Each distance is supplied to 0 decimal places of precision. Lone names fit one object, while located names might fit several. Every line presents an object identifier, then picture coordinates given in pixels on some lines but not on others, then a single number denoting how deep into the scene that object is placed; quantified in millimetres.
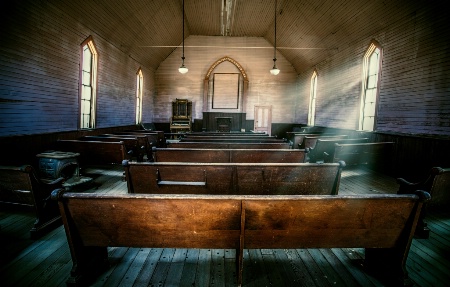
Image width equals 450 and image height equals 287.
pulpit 14055
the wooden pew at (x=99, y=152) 4887
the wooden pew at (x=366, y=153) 5902
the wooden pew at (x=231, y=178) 2861
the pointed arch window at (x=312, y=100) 12164
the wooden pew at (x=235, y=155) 3924
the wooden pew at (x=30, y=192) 2730
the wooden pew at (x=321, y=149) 6102
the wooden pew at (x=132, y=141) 4821
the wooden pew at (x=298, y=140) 7617
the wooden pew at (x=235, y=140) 5902
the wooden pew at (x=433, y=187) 2896
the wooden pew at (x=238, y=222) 1764
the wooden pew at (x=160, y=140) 7641
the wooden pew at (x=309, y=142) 7074
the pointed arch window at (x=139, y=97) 11975
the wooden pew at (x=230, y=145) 4805
